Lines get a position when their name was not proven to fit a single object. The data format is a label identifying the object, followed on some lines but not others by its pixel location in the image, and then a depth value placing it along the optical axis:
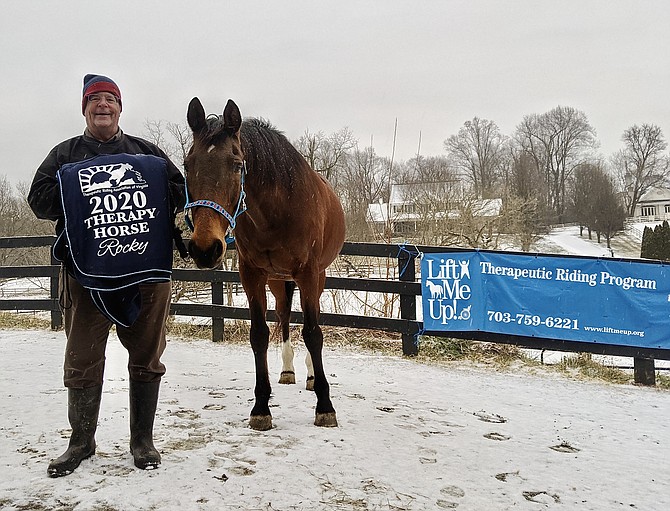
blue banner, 4.94
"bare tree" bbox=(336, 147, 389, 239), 10.54
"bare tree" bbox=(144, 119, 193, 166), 12.64
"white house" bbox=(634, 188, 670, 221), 55.53
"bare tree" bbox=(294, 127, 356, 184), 14.92
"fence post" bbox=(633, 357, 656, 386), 4.85
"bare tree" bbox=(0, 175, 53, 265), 14.95
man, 2.28
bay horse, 2.57
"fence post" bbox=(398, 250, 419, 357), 5.78
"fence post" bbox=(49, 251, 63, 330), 6.66
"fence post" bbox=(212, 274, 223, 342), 6.48
